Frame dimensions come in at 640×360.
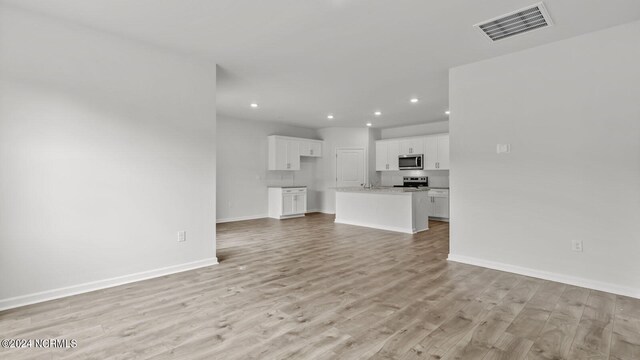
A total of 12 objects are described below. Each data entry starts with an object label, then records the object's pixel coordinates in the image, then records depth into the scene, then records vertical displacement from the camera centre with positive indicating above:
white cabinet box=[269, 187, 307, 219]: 8.25 -0.68
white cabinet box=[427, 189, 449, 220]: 7.90 -0.69
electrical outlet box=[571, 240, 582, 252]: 3.29 -0.73
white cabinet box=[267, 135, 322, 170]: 8.45 +0.75
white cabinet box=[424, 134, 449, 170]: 7.89 +0.64
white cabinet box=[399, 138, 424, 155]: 8.41 +0.87
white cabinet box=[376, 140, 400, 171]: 8.98 +0.67
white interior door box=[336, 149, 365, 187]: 9.34 +0.30
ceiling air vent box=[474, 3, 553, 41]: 2.81 +1.51
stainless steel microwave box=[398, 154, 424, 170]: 8.31 +0.42
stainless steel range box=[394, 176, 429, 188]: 8.64 -0.11
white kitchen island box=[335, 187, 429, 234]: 6.34 -0.69
